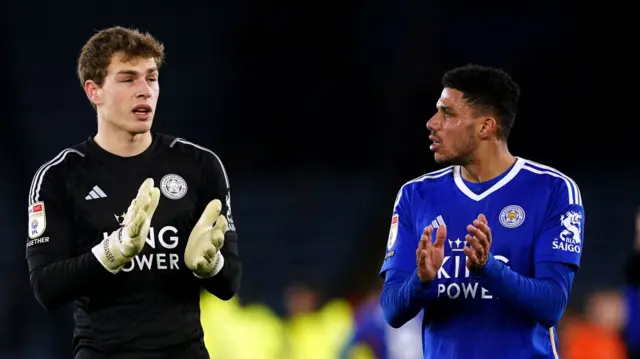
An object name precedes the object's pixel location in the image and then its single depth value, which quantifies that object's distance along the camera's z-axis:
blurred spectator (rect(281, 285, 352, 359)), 24.75
